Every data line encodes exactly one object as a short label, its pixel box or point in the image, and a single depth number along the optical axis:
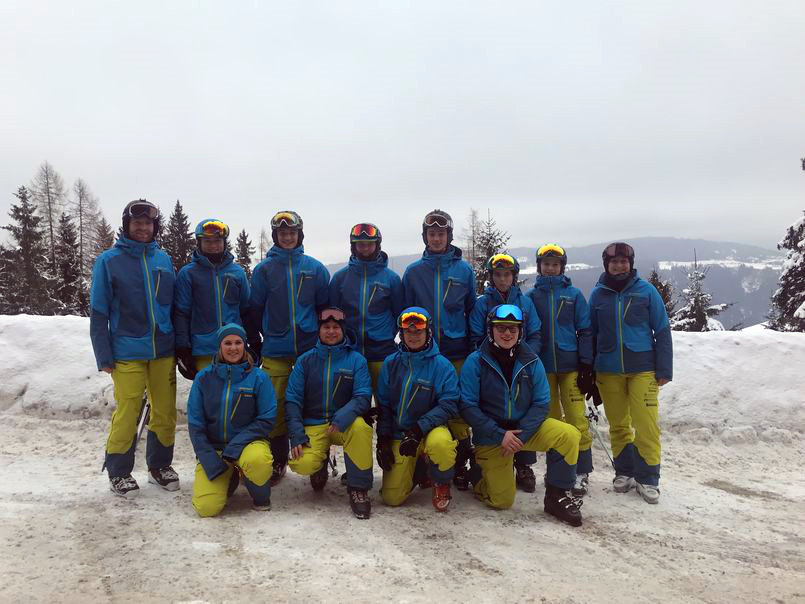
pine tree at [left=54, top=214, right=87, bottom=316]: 28.16
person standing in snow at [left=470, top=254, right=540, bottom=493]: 5.34
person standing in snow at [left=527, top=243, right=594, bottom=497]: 5.48
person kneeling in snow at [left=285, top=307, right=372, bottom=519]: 4.84
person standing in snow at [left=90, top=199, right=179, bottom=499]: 4.89
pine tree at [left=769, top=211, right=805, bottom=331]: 16.55
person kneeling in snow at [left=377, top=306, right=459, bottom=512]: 4.84
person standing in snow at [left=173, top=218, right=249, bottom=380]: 5.30
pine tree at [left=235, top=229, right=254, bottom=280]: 44.35
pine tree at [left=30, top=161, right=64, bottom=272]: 35.50
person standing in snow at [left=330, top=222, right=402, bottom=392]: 5.45
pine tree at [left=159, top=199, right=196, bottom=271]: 34.42
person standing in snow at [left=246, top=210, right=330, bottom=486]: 5.43
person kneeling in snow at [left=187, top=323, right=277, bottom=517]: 4.63
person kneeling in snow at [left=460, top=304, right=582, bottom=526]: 4.73
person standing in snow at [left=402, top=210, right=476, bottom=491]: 5.50
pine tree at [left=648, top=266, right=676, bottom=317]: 20.78
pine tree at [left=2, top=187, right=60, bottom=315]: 30.19
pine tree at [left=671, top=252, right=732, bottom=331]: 19.36
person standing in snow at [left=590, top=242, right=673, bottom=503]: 5.36
